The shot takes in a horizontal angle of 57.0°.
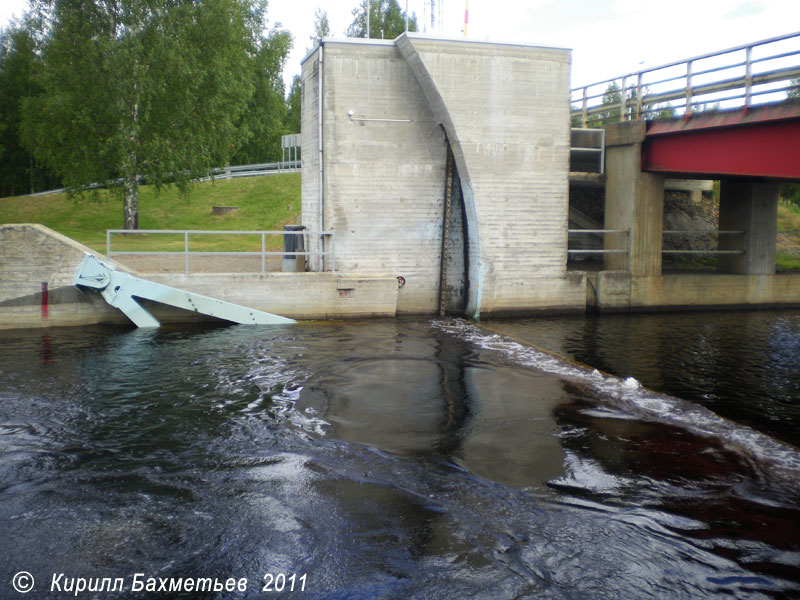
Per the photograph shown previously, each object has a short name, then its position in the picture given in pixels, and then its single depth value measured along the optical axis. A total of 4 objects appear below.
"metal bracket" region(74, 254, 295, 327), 15.77
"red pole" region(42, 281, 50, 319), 16.08
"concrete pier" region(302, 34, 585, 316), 17.77
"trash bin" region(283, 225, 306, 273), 19.00
